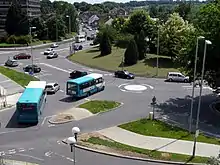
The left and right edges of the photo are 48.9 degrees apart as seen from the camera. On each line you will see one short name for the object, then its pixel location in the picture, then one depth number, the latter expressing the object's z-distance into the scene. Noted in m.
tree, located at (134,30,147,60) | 40.42
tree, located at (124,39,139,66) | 38.45
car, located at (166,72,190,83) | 31.85
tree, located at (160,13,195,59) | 38.17
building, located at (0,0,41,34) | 67.70
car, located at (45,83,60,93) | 27.50
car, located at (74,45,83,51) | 54.66
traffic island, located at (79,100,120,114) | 23.20
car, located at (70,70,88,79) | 33.22
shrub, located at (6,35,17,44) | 59.44
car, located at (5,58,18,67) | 39.40
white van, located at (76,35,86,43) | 68.14
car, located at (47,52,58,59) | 45.71
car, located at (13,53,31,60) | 44.85
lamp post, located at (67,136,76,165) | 11.36
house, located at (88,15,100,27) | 126.85
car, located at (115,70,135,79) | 33.32
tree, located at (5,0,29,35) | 63.47
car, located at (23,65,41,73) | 35.88
